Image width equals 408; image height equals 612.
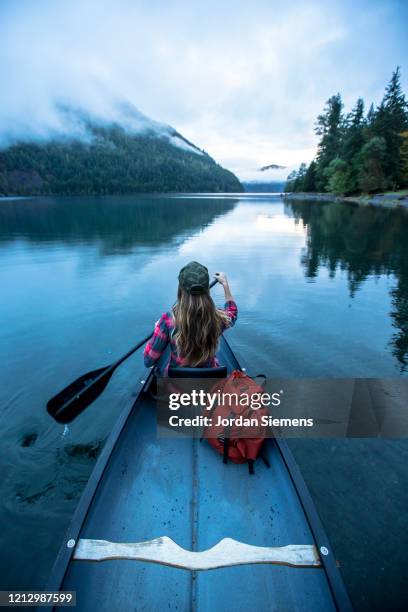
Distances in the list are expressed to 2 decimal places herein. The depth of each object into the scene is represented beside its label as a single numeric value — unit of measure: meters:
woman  3.27
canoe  2.30
